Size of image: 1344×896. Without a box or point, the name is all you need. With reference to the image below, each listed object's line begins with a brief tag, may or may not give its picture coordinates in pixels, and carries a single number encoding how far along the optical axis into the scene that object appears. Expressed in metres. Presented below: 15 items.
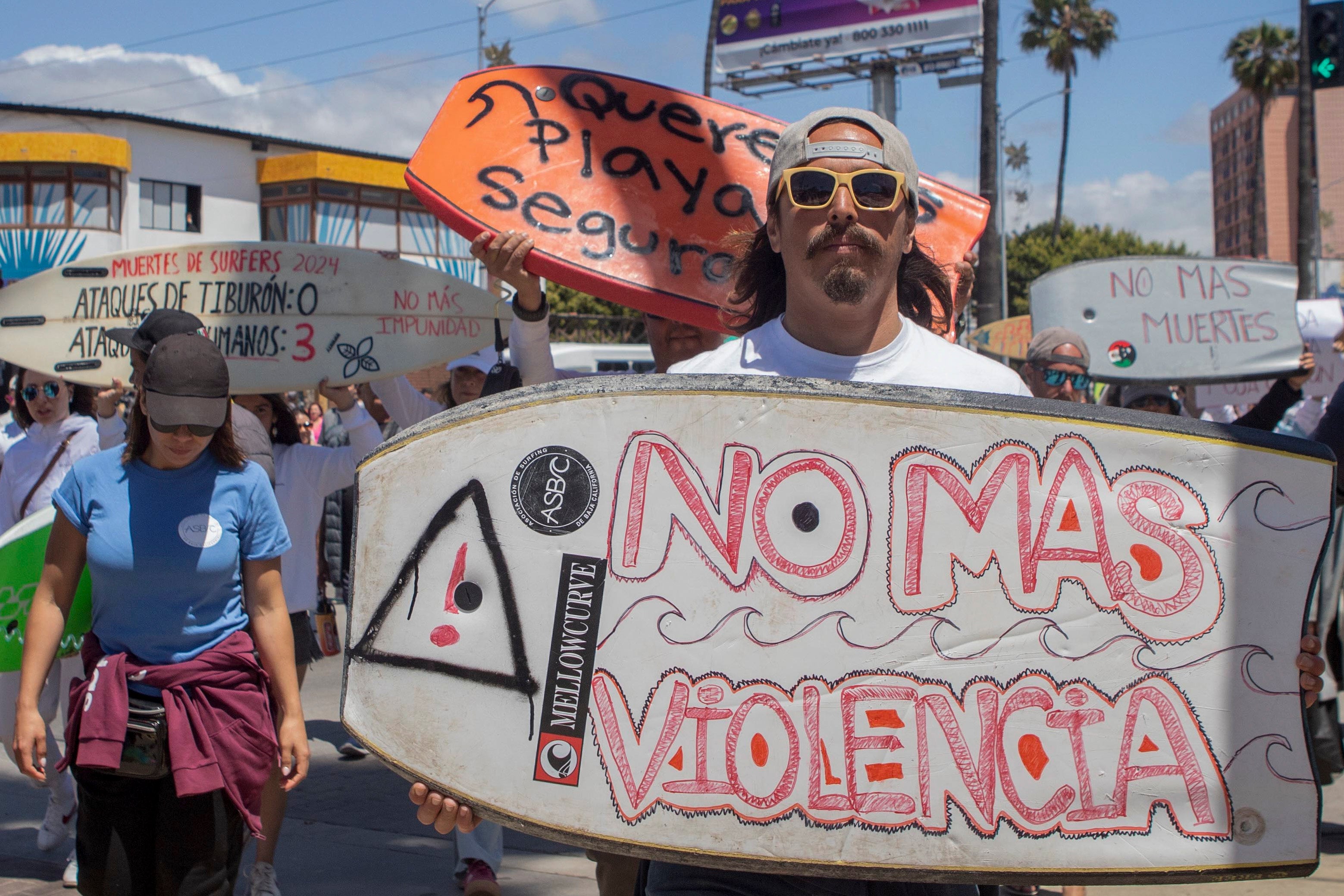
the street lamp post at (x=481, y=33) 30.85
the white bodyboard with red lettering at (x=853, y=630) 1.99
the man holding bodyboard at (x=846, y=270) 2.29
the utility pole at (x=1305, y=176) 17.33
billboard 35.12
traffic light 10.55
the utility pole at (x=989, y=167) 15.12
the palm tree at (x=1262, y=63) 45.59
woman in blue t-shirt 3.04
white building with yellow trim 28.02
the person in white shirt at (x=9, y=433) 6.72
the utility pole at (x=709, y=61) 31.39
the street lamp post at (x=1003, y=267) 27.58
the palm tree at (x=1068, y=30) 49.09
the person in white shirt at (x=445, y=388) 5.07
